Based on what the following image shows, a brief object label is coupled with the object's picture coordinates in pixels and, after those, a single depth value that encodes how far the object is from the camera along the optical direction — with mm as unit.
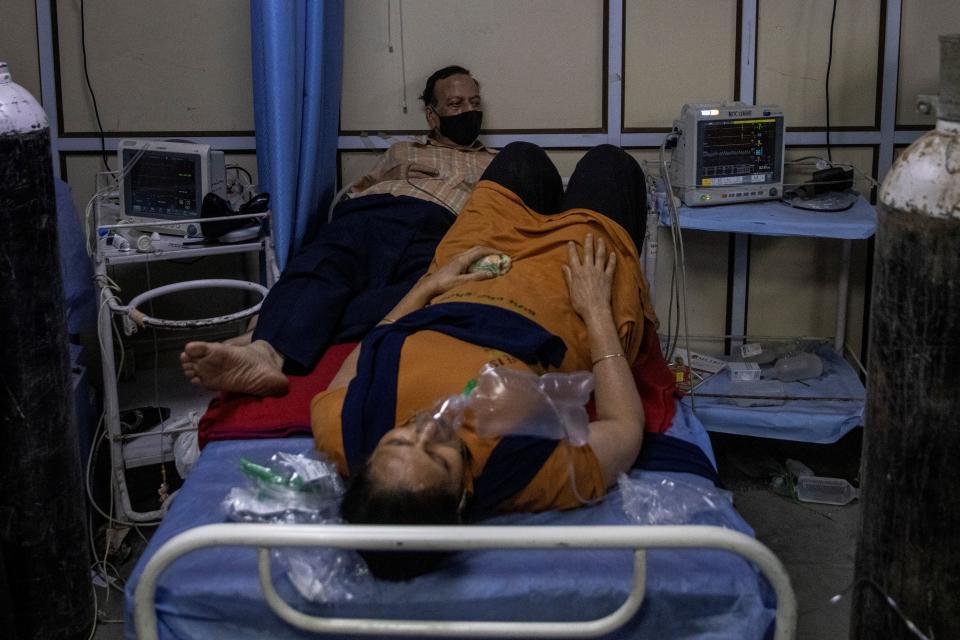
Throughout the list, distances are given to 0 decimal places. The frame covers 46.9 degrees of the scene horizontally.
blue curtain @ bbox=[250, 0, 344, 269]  2967
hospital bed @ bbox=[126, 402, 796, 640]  1627
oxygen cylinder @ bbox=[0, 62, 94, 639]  2027
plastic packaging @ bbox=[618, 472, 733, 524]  1954
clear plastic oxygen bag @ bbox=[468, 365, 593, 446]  1960
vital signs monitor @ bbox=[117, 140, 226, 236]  3119
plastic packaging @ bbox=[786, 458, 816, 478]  3244
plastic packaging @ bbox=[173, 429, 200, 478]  2787
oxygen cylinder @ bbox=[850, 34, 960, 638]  1520
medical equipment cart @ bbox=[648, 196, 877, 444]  2986
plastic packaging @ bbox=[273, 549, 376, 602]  1733
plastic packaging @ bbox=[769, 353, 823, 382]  3332
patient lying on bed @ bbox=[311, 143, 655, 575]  1821
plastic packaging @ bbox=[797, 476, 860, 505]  3166
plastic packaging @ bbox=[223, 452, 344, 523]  1894
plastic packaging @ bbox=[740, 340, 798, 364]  3468
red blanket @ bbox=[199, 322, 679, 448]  2301
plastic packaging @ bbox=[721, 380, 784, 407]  3164
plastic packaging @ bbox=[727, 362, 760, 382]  3342
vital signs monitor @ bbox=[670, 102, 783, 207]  3127
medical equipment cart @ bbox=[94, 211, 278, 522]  2799
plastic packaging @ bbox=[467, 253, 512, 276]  2543
